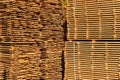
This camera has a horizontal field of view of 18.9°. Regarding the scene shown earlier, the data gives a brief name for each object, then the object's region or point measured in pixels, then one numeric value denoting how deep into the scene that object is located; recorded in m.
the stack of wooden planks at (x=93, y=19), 8.12
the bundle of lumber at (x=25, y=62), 7.33
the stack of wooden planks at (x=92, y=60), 8.08
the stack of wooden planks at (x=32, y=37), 7.41
